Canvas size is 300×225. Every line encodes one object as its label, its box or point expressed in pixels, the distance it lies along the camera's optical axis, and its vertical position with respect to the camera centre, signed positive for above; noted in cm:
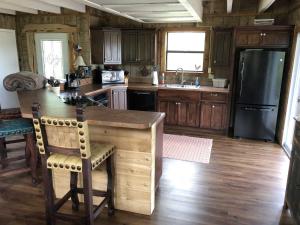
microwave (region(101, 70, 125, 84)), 543 -36
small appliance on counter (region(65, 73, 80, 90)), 453 -41
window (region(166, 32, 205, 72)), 551 +25
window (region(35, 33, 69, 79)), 554 +12
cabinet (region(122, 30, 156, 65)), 544 +31
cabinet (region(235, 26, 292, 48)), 434 +46
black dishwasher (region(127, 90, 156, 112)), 534 -83
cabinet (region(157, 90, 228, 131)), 495 -95
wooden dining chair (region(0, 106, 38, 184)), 281 -86
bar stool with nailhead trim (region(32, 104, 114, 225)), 188 -77
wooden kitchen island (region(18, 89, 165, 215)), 239 -86
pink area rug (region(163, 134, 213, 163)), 394 -146
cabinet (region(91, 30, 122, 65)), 529 +29
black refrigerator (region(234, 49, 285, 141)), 436 -53
